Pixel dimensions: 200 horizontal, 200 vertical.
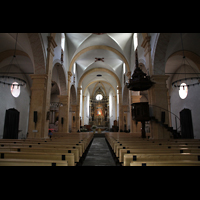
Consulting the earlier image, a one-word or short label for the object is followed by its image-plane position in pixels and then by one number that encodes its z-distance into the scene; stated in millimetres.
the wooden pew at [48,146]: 3584
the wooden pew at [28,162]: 1999
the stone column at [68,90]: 13498
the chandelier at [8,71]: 11846
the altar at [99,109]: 30750
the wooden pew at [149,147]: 3531
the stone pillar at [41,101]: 7570
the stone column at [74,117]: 18750
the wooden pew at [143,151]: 2861
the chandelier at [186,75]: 12003
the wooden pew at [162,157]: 2416
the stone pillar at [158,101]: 7828
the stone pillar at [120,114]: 18522
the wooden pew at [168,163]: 2017
